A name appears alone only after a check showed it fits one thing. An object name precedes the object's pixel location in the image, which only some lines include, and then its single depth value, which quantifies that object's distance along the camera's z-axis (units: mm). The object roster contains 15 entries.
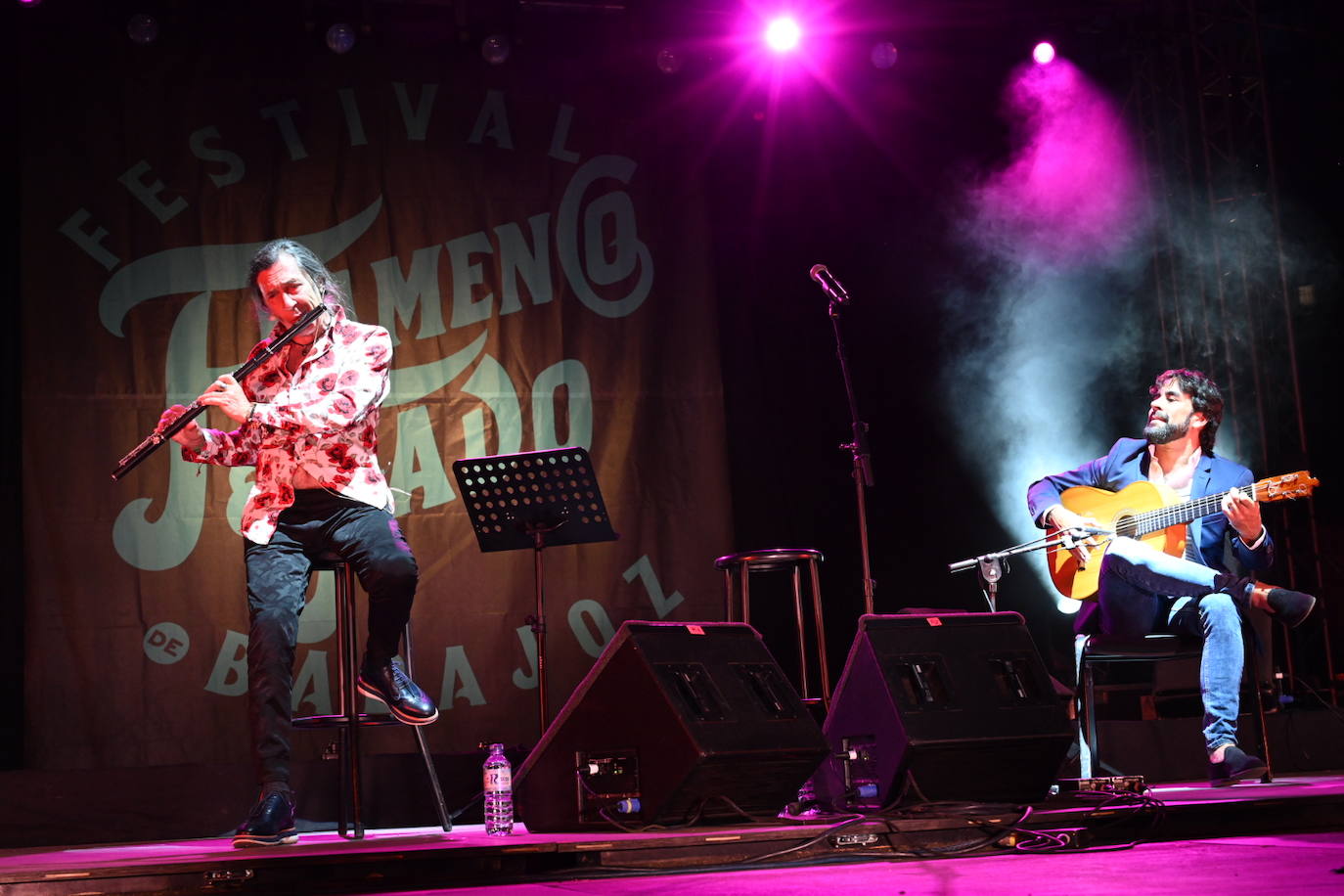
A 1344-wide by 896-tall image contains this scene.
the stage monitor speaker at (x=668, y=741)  3494
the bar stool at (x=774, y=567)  4730
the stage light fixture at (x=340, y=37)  6029
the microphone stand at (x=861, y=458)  4879
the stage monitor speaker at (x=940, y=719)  3682
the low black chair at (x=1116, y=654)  4805
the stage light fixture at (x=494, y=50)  6250
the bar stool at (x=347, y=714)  3955
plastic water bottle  3926
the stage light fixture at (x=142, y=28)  5809
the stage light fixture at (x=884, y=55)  6527
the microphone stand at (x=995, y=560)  5133
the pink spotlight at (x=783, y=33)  6402
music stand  4500
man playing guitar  4645
